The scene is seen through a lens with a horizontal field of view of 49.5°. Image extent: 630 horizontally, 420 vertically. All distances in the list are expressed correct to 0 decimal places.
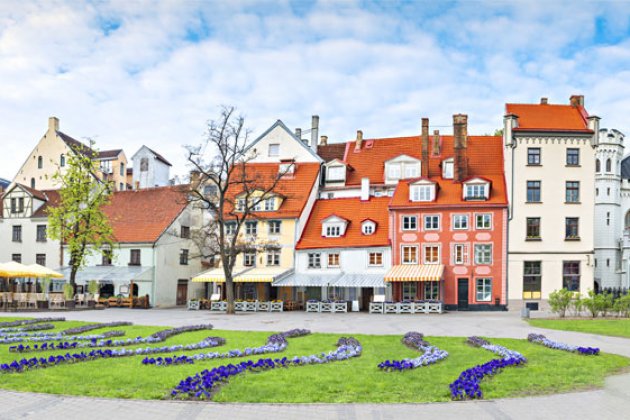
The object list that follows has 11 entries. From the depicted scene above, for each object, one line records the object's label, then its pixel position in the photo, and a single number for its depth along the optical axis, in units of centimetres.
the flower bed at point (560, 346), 2089
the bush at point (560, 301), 3712
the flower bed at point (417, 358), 1713
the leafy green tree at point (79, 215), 5050
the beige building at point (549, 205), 4962
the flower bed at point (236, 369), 1366
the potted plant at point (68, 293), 4812
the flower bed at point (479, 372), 1376
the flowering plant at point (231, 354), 1823
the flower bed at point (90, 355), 1669
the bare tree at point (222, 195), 4456
